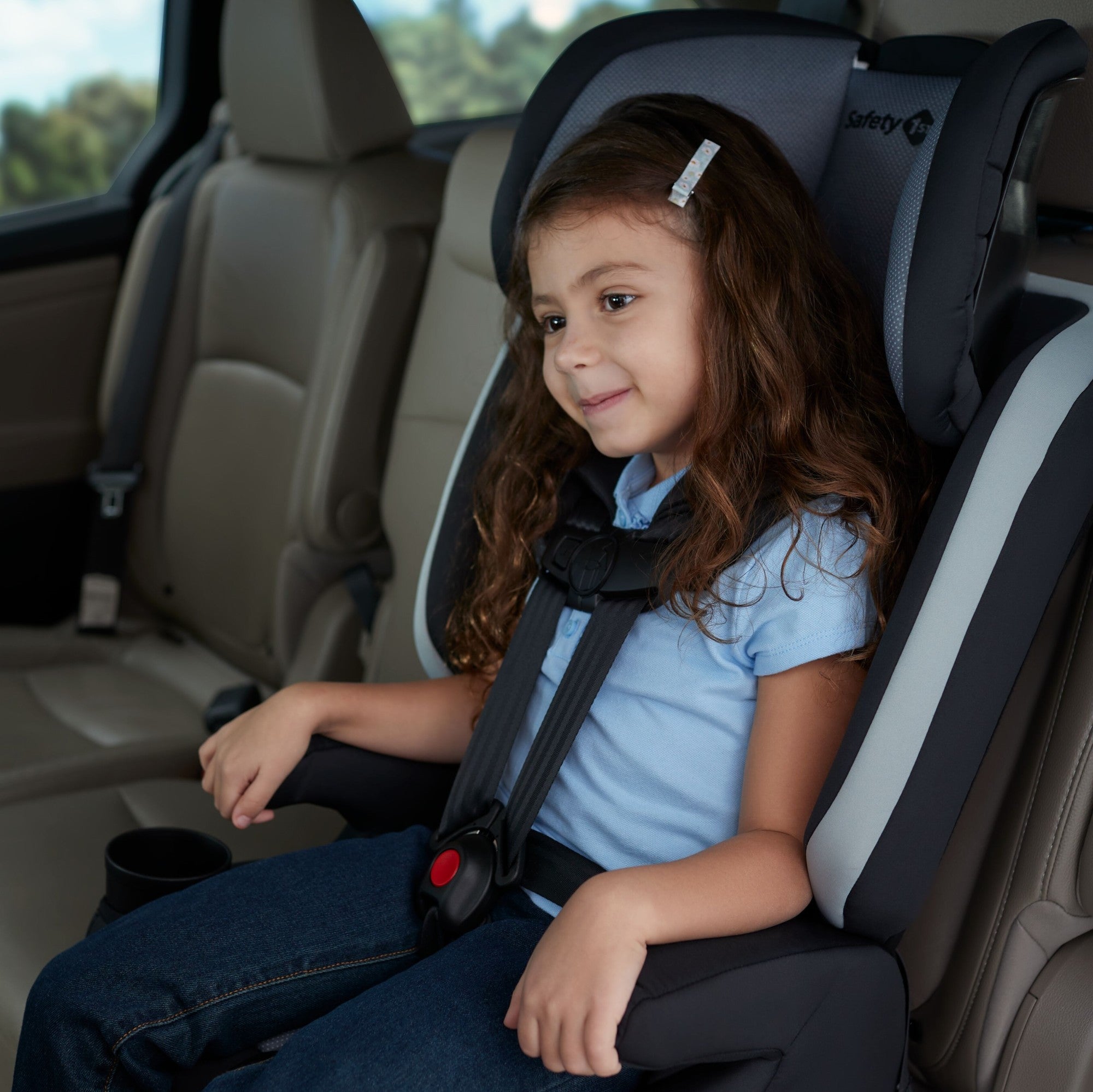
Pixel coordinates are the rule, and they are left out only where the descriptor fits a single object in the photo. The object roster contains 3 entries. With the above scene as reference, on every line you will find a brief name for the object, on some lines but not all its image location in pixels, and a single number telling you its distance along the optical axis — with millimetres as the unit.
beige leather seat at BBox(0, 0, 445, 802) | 1914
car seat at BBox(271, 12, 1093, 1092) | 871
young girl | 984
